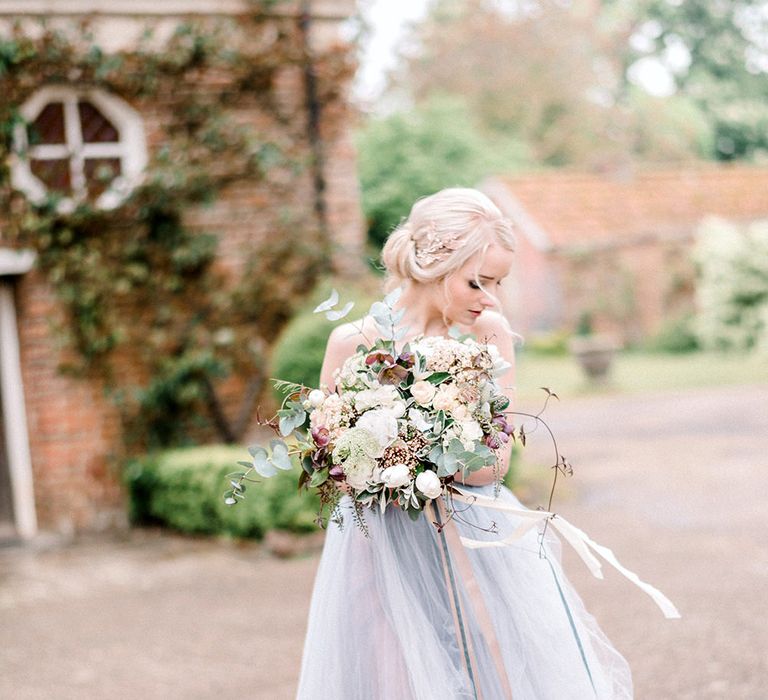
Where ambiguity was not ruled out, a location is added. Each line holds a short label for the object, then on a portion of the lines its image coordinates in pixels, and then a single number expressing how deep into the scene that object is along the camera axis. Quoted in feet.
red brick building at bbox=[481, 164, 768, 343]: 75.20
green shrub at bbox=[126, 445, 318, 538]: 23.11
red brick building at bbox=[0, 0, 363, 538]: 27.17
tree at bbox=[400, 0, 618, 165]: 108.99
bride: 8.31
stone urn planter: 54.60
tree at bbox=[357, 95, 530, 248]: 56.95
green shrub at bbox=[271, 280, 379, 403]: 24.57
